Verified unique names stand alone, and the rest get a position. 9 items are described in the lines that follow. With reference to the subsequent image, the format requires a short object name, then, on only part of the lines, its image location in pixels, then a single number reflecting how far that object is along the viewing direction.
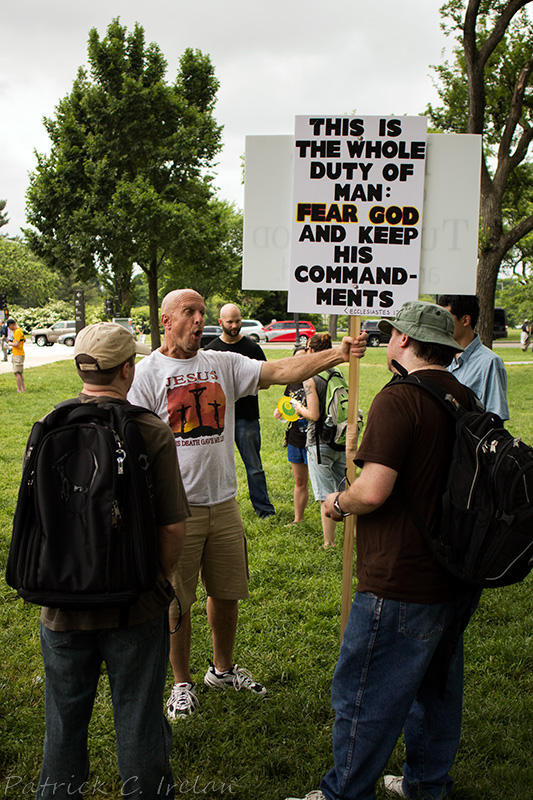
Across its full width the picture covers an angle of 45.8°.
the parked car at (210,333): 31.44
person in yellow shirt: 14.88
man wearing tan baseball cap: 2.06
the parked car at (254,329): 40.20
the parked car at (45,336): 43.06
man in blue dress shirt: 3.75
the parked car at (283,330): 41.03
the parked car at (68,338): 41.25
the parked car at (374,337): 38.50
